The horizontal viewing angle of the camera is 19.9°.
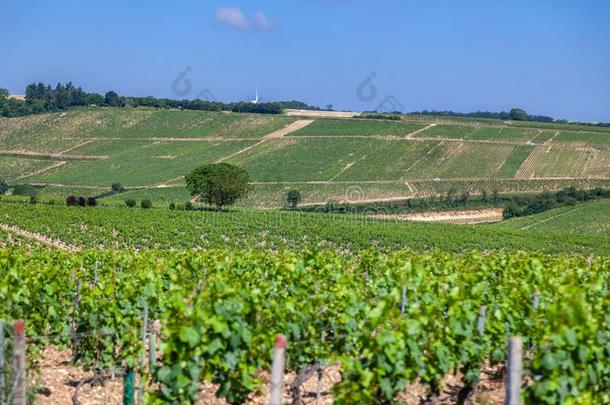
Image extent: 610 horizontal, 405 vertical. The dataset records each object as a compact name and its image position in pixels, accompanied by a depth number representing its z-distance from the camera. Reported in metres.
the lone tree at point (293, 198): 144.16
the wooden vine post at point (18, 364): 16.97
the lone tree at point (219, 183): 120.80
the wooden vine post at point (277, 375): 15.01
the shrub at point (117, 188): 160.08
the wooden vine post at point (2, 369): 17.78
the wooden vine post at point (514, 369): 15.07
